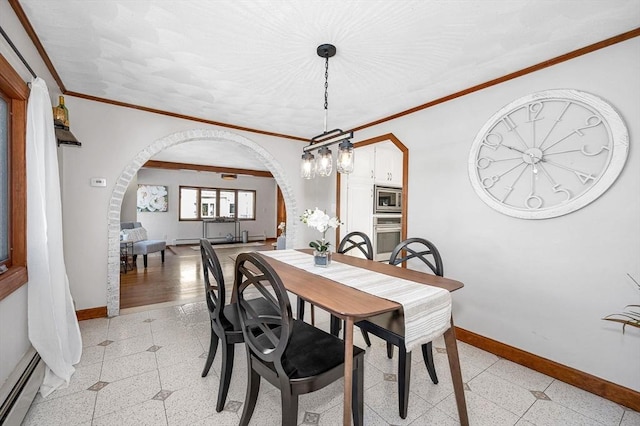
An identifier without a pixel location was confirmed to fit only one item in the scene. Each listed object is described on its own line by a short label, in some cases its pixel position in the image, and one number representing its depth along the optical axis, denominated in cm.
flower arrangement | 209
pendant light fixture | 207
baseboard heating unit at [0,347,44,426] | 143
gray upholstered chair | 546
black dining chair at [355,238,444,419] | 165
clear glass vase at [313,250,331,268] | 216
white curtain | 178
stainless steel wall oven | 490
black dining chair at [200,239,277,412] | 168
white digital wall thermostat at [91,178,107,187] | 302
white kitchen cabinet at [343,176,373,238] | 442
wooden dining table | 123
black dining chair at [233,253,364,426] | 124
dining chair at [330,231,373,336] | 232
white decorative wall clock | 190
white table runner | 134
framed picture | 826
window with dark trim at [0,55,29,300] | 176
